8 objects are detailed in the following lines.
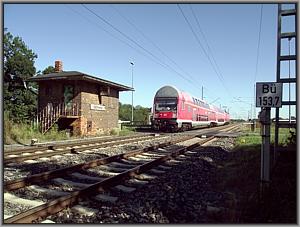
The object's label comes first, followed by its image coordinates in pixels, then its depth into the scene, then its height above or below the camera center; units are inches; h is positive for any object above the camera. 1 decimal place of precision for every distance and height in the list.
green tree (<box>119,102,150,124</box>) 2506.8 +42.5
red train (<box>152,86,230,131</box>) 1038.4 +28.1
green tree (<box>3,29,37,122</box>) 1530.5 +193.4
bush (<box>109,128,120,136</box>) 1026.1 -43.6
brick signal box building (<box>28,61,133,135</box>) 907.4 +44.9
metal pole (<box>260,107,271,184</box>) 213.6 -20.7
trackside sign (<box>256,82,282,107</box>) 208.5 +16.2
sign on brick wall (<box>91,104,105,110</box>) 976.4 +33.7
